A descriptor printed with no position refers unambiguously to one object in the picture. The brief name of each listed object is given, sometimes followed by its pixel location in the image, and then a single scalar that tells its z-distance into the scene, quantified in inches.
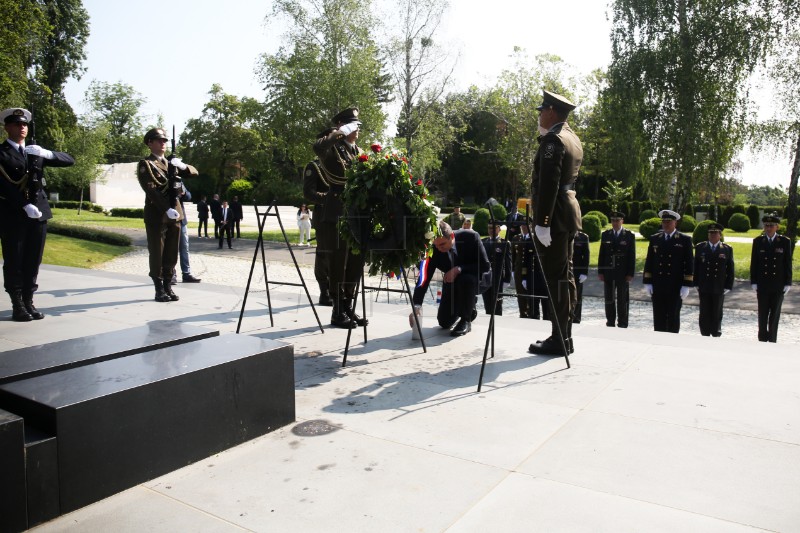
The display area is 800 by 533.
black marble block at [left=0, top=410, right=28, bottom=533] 106.3
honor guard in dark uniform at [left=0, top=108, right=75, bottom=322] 281.1
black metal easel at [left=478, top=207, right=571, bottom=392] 206.8
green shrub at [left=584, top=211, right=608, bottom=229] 1430.0
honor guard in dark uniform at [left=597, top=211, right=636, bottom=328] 437.7
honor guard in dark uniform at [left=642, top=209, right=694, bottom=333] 395.5
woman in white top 1060.5
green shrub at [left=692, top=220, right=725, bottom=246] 943.7
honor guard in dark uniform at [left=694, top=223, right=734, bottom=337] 389.9
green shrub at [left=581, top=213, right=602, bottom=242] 1099.3
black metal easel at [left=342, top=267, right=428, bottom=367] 221.6
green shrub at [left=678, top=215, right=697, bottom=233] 1327.5
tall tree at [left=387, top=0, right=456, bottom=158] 1375.5
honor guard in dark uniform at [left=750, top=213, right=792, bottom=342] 385.1
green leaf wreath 221.5
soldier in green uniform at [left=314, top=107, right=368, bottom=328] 285.0
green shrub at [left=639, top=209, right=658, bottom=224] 1531.3
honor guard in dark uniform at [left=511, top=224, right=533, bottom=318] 433.1
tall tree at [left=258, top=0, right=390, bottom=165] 1164.5
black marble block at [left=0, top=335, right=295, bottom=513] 119.0
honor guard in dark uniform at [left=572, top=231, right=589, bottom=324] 428.3
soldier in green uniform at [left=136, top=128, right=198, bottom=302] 350.6
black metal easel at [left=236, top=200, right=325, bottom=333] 253.0
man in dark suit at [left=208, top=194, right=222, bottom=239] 1067.9
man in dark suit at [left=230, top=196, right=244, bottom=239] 1090.1
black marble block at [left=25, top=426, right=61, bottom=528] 111.4
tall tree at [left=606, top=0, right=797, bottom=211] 808.9
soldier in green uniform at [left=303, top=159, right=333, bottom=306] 295.0
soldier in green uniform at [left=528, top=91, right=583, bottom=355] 218.1
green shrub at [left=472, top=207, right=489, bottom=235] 1228.8
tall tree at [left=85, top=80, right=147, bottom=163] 3127.5
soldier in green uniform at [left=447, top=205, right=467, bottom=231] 740.9
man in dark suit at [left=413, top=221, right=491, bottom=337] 279.4
